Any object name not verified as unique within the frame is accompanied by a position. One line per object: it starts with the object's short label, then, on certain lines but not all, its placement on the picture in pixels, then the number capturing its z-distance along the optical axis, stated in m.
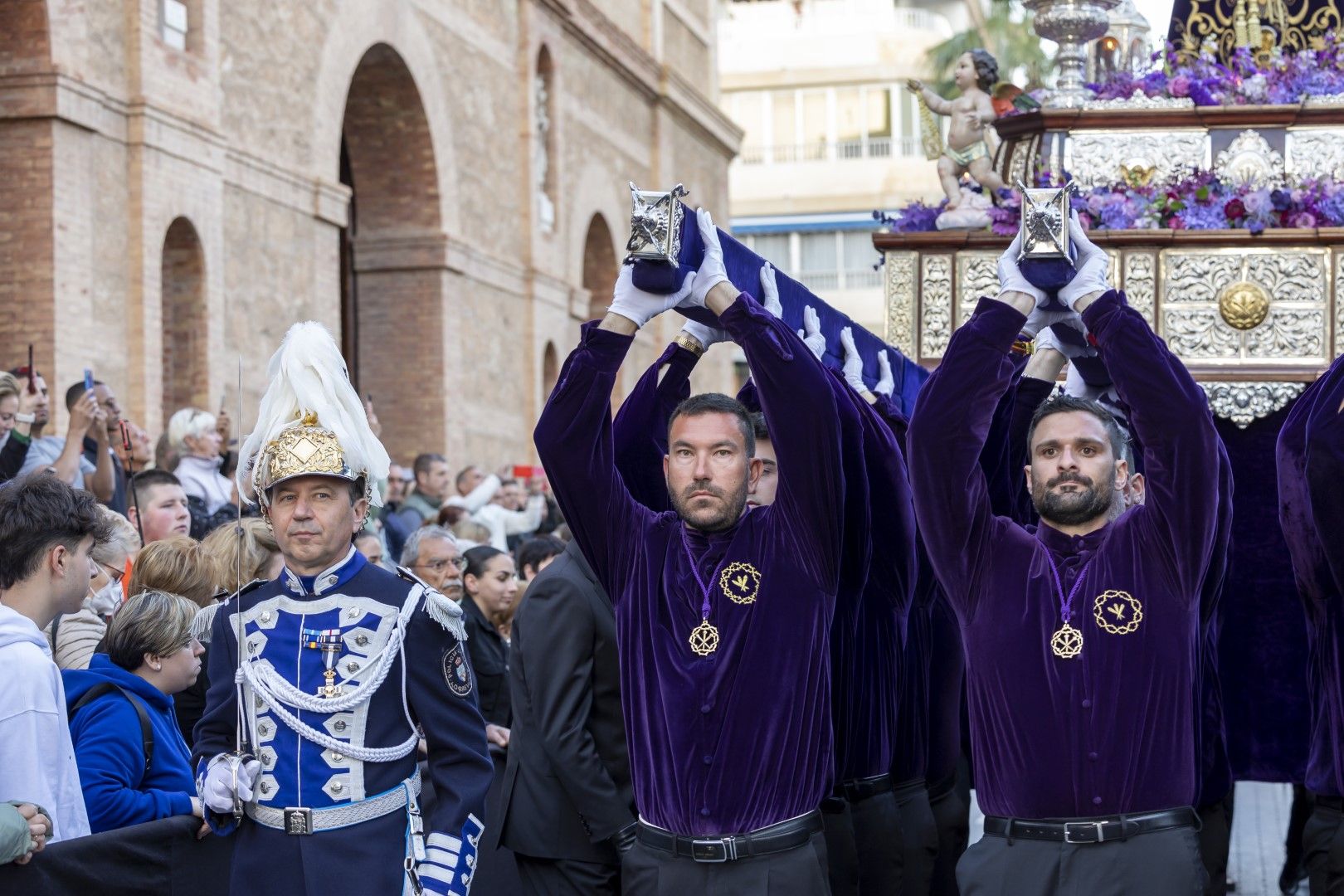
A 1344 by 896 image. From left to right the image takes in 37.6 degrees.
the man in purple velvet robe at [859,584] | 5.34
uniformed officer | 4.62
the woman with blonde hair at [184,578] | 6.33
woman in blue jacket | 5.21
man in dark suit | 5.71
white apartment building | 48.50
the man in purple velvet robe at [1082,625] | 4.59
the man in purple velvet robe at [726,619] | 4.72
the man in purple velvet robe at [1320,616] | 5.24
